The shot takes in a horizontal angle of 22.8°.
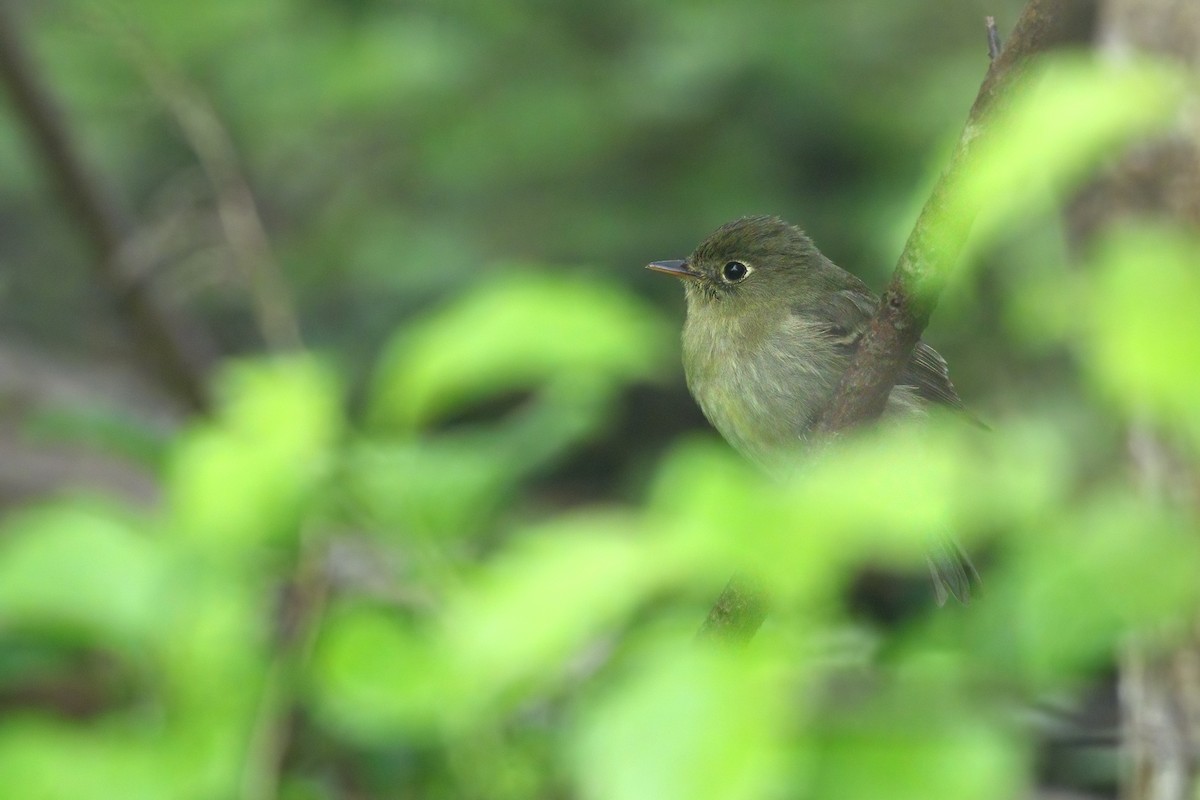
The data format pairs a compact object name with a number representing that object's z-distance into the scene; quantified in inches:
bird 256.1
